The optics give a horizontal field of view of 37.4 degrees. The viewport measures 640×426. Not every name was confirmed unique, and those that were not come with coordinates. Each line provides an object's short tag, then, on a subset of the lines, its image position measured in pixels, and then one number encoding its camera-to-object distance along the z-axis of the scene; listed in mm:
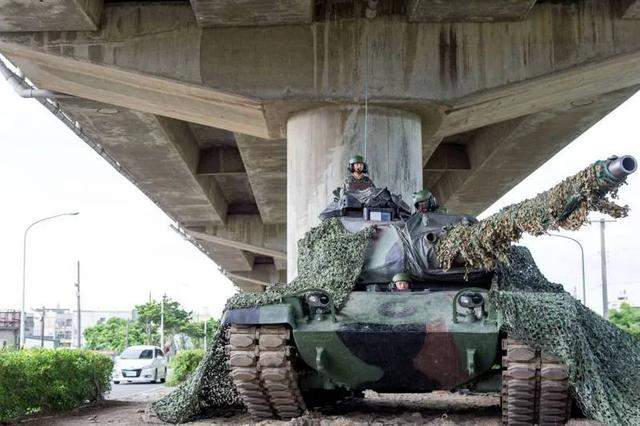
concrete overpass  13047
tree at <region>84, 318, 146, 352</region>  73125
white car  27094
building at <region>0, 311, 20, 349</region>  48212
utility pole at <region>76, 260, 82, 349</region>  44656
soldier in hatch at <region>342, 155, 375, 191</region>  10469
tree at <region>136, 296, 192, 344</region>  71312
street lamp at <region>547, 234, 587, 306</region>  36188
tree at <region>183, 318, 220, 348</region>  79125
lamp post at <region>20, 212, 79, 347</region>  30750
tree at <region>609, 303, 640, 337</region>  45906
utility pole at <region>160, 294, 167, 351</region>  61844
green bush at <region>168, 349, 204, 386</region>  19969
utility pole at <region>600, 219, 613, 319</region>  33875
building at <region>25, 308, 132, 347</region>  109812
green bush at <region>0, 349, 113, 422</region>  9969
